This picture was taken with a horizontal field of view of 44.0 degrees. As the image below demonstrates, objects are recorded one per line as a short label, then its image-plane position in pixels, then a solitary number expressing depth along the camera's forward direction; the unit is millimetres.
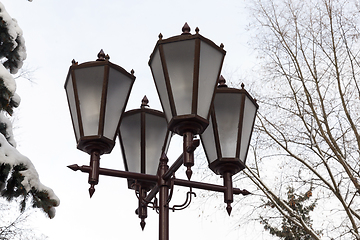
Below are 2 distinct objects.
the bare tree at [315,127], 8961
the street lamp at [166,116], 2498
